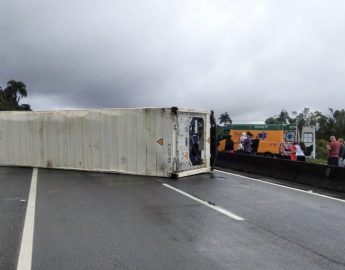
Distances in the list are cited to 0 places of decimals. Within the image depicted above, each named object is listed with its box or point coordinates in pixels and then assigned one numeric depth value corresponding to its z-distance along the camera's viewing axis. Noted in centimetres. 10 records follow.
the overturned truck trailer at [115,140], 1617
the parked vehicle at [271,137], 3285
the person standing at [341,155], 1870
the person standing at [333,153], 1805
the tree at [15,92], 9369
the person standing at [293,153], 2494
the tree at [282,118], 8600
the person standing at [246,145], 2688
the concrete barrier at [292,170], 1407
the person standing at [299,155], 2394
